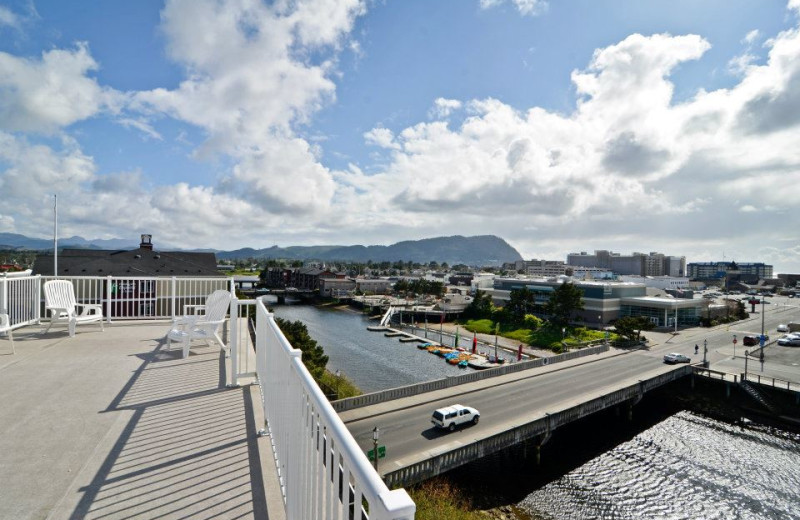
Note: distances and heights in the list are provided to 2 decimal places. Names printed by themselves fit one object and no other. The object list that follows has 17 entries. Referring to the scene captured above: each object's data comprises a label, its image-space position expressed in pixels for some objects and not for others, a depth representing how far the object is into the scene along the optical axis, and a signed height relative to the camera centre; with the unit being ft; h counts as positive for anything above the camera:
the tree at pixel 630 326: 123.54 -20.18
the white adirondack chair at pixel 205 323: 20.85 -3.54
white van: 53.21 -20.87
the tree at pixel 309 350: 79.05 -19.83
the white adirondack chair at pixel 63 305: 25.07 -3.32
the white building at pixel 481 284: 276.00 -18.22
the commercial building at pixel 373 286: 339.57 -25.14
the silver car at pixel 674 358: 98.45 -23.52
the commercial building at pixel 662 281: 277.05 -16.23
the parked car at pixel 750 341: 121.70 -23.73
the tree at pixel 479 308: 201.63 -25.13
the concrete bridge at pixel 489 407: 47.73 -22.68
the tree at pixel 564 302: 158.55 -17.03
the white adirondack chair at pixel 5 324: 20.52 -3.78
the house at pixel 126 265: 77.62 -2.59
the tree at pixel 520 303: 181.57 -19.99
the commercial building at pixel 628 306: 157.17 -18.02
